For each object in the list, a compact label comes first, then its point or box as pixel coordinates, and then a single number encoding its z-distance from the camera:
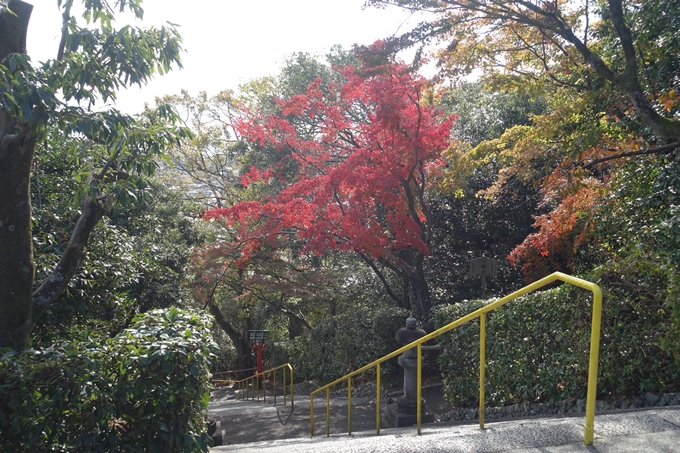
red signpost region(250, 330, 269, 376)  17.03
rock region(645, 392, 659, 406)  4.78
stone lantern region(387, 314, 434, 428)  6.98
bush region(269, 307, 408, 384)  11.40
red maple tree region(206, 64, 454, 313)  10.20
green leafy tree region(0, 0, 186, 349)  3.98
